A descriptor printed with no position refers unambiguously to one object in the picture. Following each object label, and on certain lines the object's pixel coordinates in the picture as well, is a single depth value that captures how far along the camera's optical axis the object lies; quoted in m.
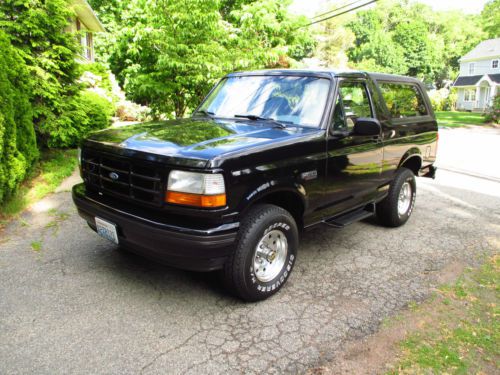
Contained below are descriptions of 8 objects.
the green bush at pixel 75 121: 7.28
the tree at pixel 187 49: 8.91
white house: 43.50
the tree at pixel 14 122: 5.19
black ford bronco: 2.88
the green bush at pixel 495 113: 24.73
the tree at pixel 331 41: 53.69
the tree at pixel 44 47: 6.82
